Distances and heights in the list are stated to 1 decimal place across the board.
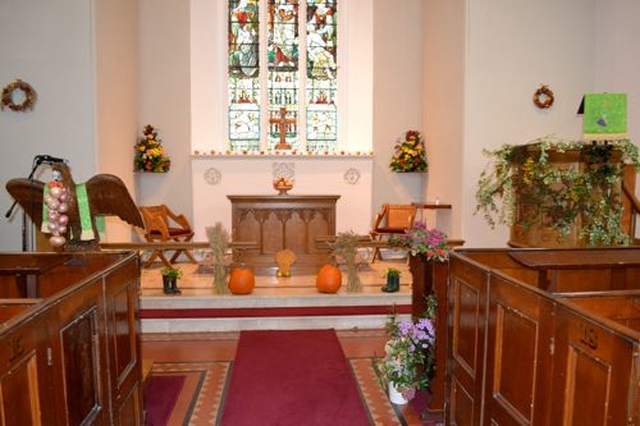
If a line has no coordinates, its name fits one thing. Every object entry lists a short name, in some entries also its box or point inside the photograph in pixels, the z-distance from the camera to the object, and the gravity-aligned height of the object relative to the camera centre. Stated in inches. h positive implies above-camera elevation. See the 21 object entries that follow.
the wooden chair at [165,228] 288.5 -32.3
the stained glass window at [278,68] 362.6 +72.5
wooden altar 286.7 -26.9
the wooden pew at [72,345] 68.6 -27.7
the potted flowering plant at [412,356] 144.6 -49.4
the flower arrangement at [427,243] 139.3 -18.0
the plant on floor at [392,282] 240.1 -48.4
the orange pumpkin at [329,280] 232.1 -45.9
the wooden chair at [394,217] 325.4 -26.1
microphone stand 204.5 -24.2
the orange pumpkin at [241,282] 230.1 -46.7
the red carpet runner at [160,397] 141.1 -64.5
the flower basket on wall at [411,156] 341.4 +12.6
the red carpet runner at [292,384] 140.7 -63.6
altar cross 339.3 +32.9
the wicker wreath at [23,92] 251.1 +36.2
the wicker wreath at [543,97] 277.4 +41.6
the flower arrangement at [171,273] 231.5 -43.5
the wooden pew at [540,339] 66.2 -26.1
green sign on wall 165.2 +18.8
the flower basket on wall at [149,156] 329.1 +10.9
